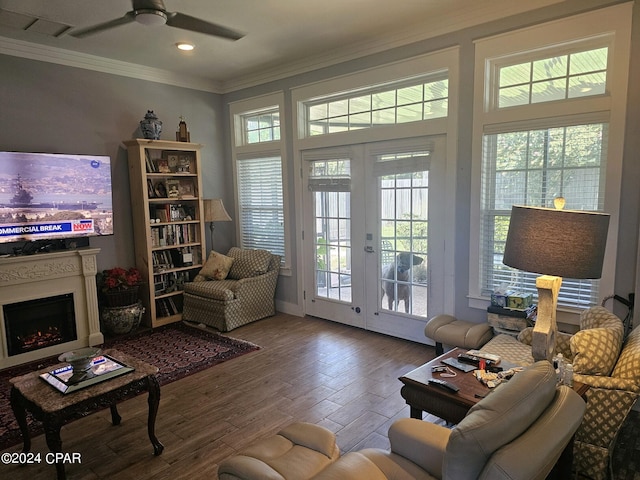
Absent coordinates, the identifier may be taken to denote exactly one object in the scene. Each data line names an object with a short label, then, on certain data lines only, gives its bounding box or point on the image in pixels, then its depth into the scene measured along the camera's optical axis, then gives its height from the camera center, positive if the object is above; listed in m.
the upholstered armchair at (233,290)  4.74 -1.08
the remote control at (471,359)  2.39 -0.96
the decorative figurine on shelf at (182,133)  5.16 +0.78
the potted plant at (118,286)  4.50 -0.95
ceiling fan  2.47 +1.11
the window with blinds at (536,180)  3.11 +0.09
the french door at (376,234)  4.02 -0.42
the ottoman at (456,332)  3.30 -1.12
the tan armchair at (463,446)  1.25 -0.82
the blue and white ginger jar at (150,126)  4.79 +0.81
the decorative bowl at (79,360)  2.43 -0.93
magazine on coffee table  2.37 -1.04
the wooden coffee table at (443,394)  2.06 -1.00
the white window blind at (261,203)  5.39 -0.10
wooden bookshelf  4.82 -0.27
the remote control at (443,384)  2.10 -0.97
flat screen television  3.96 +0.03
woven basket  4.49 -1.06
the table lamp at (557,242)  1.88 -0.23
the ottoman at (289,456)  1.65 -1.11
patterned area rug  3.66 -1.51
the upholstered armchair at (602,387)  2.10 -0.97
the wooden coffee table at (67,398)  2.15 -1.08
